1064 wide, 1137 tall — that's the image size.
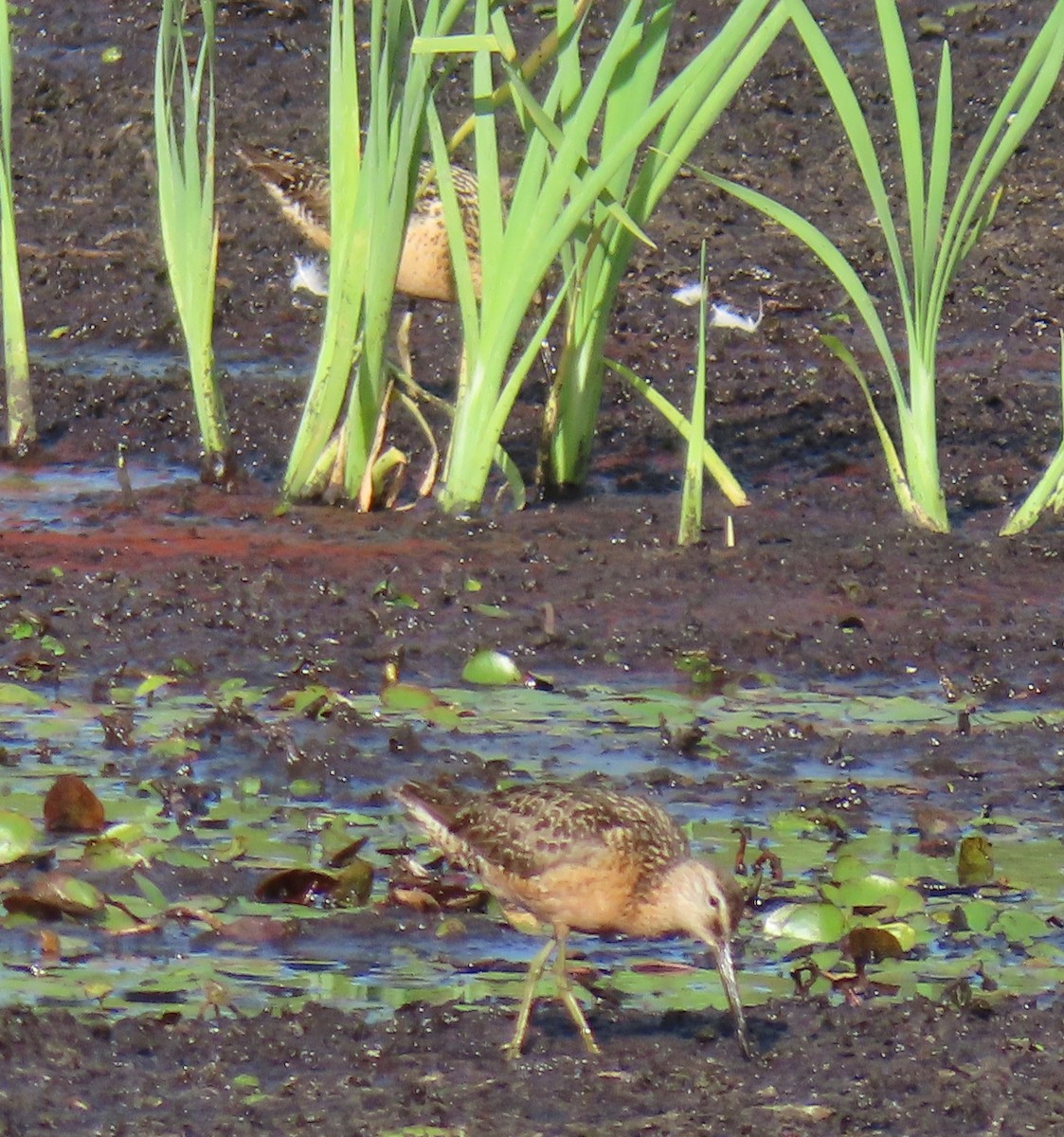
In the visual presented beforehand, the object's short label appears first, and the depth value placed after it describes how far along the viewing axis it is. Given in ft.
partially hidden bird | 57.00
